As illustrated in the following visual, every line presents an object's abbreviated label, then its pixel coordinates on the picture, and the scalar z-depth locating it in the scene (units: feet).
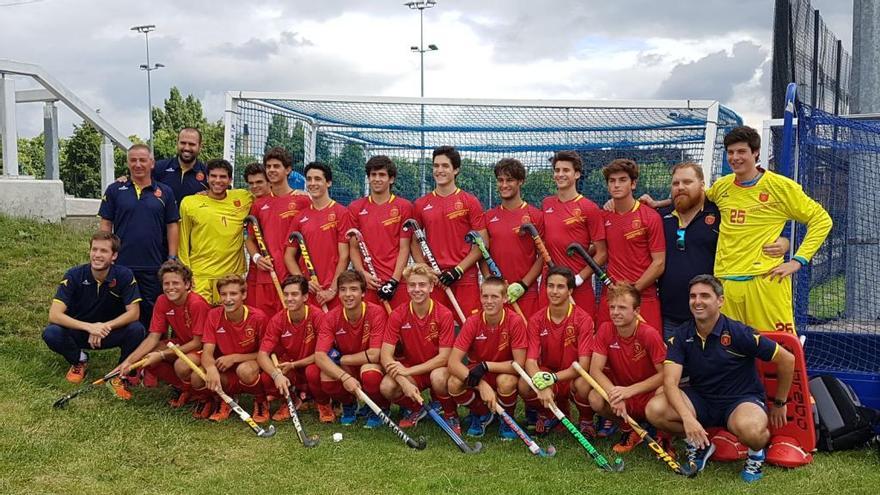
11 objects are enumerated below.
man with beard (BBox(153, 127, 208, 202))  19.69
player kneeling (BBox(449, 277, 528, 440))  15.17
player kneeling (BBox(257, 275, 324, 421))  16.40
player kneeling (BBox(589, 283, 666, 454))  14.23
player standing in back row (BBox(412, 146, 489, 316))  17.51
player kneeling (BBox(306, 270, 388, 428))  15.94
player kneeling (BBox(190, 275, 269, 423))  16.44
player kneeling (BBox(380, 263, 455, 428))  15.56
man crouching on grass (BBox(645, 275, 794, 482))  13.03
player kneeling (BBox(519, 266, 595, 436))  15.03
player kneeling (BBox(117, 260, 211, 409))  17.07
